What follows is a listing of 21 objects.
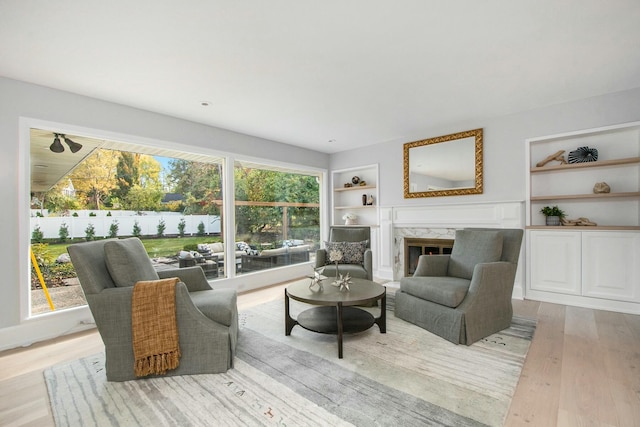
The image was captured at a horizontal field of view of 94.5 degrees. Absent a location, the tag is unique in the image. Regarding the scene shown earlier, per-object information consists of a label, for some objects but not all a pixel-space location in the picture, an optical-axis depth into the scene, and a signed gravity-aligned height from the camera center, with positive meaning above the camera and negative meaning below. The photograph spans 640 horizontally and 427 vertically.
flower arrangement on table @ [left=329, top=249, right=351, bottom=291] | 2.68 -0.65
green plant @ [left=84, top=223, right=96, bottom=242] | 3.18 -0.17
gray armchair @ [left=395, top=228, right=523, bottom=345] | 2.56 -0.71
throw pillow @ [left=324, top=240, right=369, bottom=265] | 4.04 -0.52
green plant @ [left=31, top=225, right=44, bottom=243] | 2.87 -0.18
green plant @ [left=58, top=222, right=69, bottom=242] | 3.02 -0.16
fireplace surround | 3.90 -0.15
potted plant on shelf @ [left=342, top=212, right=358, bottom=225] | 5.66 -0.12
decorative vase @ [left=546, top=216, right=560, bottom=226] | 3.67 -0.13
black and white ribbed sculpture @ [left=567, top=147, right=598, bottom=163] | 3.48 +0.66
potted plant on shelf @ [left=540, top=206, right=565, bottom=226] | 3.67 -0.05
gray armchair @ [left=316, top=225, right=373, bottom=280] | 3.70 -0.58
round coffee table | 2.38 -0.83
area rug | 1.64 -1.12
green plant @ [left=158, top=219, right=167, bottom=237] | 3.71 -0.15
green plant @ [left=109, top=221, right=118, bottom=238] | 3.32 -0.15
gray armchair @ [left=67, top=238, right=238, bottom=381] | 1.94 -0.70
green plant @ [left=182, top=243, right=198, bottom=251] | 3.97 -0.43
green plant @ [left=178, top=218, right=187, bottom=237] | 3.90 -0.15
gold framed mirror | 4.21 +0.71
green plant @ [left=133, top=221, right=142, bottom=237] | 3.49 -0.17
